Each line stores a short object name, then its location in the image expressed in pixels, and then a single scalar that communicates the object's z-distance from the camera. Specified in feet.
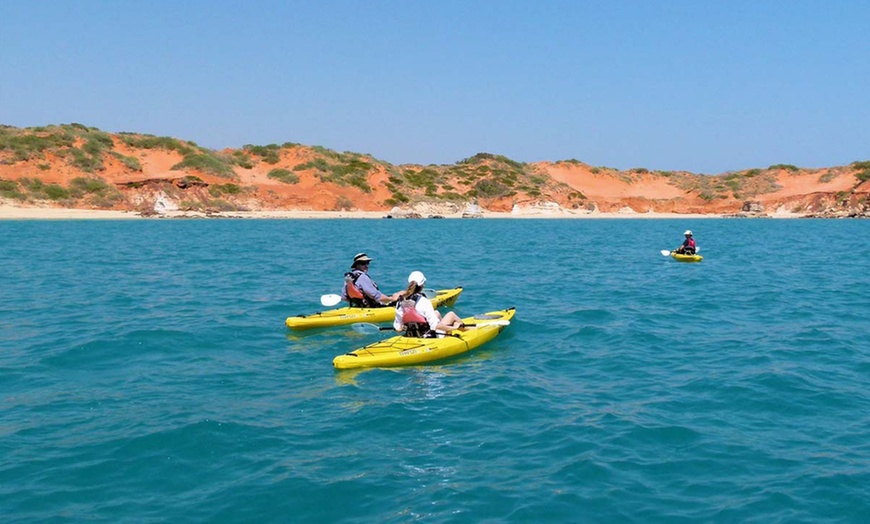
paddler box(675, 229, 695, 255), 85.87
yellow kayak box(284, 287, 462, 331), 44.75
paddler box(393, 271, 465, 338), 36.96
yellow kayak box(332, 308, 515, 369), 34.32
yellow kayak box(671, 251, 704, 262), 84.33
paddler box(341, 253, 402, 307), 46.65
